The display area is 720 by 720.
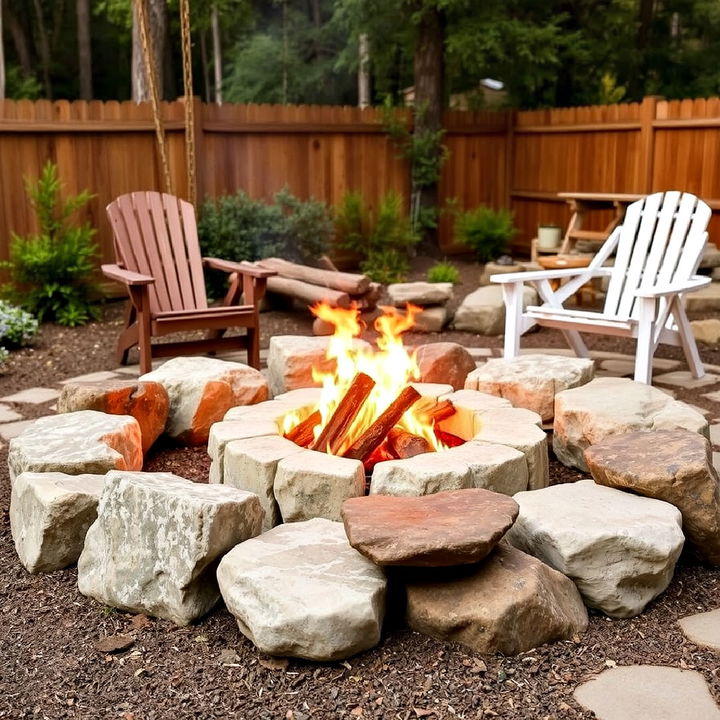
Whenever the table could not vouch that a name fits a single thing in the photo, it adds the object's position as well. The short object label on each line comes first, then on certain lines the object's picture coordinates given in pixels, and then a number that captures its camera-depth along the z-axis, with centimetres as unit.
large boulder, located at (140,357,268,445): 384
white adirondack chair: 462
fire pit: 279
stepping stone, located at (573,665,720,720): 203
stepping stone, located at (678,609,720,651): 235
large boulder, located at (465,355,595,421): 390
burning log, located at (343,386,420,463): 314
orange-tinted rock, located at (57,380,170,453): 363
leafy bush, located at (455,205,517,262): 976
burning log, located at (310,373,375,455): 316
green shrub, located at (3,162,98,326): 657
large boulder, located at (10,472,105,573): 271
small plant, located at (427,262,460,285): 781
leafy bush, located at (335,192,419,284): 889
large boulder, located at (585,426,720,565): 269
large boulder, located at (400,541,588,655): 226
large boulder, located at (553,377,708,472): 336
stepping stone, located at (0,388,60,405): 469
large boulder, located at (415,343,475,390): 416
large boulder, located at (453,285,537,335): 640
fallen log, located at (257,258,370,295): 626
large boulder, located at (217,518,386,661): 219
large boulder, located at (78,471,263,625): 242
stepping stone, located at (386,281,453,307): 643
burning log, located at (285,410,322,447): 329
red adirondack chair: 498
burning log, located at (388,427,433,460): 323
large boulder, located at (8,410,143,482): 302
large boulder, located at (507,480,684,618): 248
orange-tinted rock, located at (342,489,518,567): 226
